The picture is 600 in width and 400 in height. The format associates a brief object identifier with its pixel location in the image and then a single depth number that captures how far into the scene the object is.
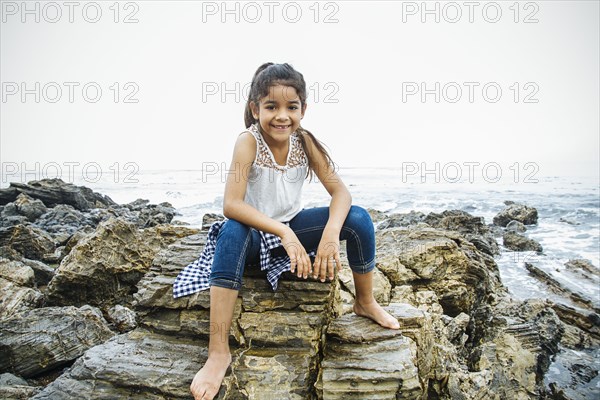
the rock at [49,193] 16.27
